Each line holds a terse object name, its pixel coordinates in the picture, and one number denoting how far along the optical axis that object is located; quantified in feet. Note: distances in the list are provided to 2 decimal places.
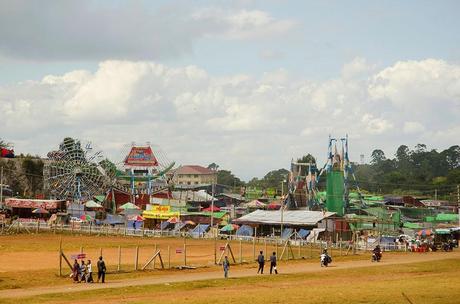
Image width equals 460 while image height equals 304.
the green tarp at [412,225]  380.17
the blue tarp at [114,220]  394.03
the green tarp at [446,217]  416.46
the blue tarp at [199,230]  335.67
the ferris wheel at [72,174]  487.61
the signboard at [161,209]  395.18
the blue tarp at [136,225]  378.94
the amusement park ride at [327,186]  401.70
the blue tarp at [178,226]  363.76
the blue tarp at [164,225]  372.58
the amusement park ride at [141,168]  517.96
